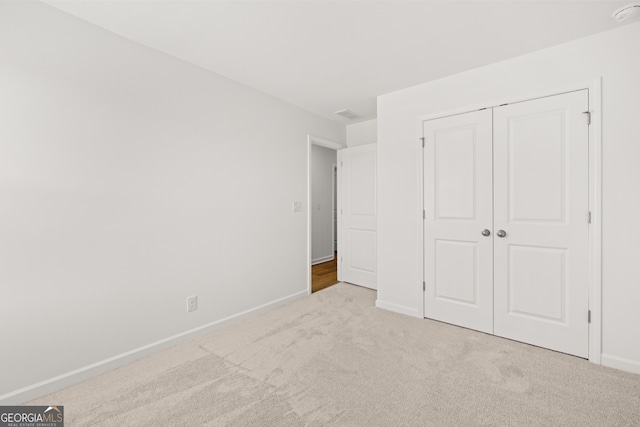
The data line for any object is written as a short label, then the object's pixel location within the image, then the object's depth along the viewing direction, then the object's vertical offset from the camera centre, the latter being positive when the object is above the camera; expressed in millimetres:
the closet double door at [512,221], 2189 -115
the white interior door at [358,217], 3912 -108
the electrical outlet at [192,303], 2508 -852
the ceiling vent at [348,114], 3760 +1358
